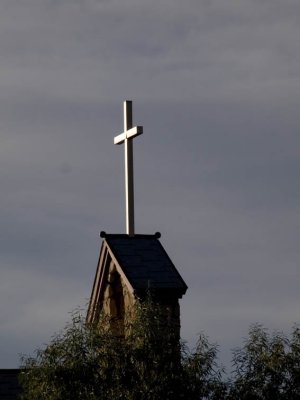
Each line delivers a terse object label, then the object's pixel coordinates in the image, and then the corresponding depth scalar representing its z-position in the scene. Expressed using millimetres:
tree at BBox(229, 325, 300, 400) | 41531
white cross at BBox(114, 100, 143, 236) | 45031
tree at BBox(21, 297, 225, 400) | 40656
